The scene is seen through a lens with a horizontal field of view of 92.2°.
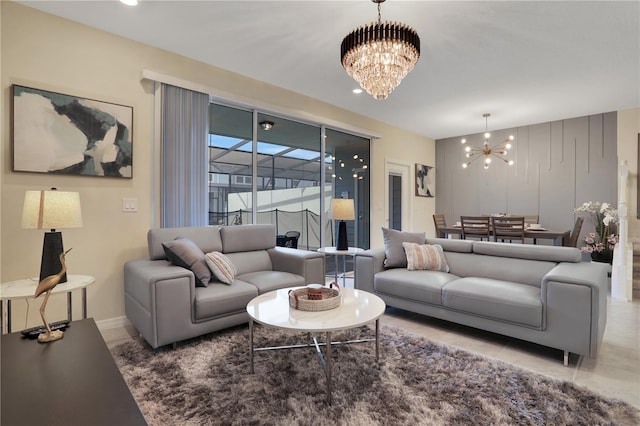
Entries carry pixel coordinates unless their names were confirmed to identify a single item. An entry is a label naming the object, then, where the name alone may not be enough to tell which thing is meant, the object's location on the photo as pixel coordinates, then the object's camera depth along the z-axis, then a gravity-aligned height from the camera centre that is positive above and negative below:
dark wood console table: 0.85 -0.57
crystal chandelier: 2.19 +1.17
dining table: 4.49 -0.33
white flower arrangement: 4.70 -0.28
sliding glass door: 3.82 +0.55
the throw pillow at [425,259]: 3.22 -0.50
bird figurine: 1.34 -0.45
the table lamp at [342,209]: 3.84 +0.03
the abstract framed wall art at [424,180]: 6.76 +0.71
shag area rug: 1.60 -1.06
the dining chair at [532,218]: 5.65 -0.13
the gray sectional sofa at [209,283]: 2.25 -0.63
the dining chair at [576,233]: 4.40 -0.30
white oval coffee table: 1.71 -0.64
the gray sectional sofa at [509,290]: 2.12 -0.65
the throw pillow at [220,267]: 2.72 -0.50
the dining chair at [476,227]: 4.77 -0.24
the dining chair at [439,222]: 5.88 -0.20
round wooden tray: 1.97 -0.58
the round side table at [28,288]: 1.93 -0.51
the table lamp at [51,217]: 2.04 -0.04
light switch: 2.95 +0.07
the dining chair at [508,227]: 4.39 -0.23
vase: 4.76 -0.69
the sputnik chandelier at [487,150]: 5.56 +1.29
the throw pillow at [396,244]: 3.34 -0.36
